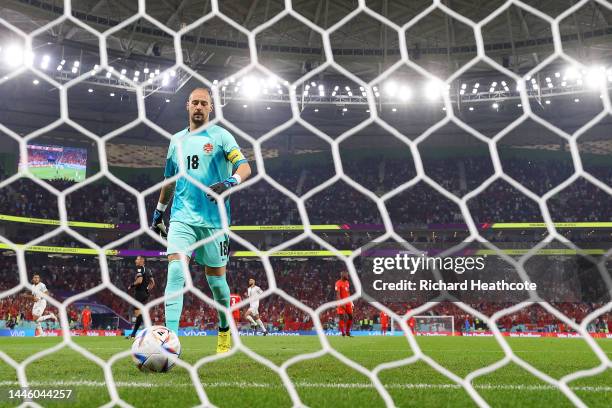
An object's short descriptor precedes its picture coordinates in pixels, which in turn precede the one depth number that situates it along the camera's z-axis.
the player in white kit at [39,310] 12.70
